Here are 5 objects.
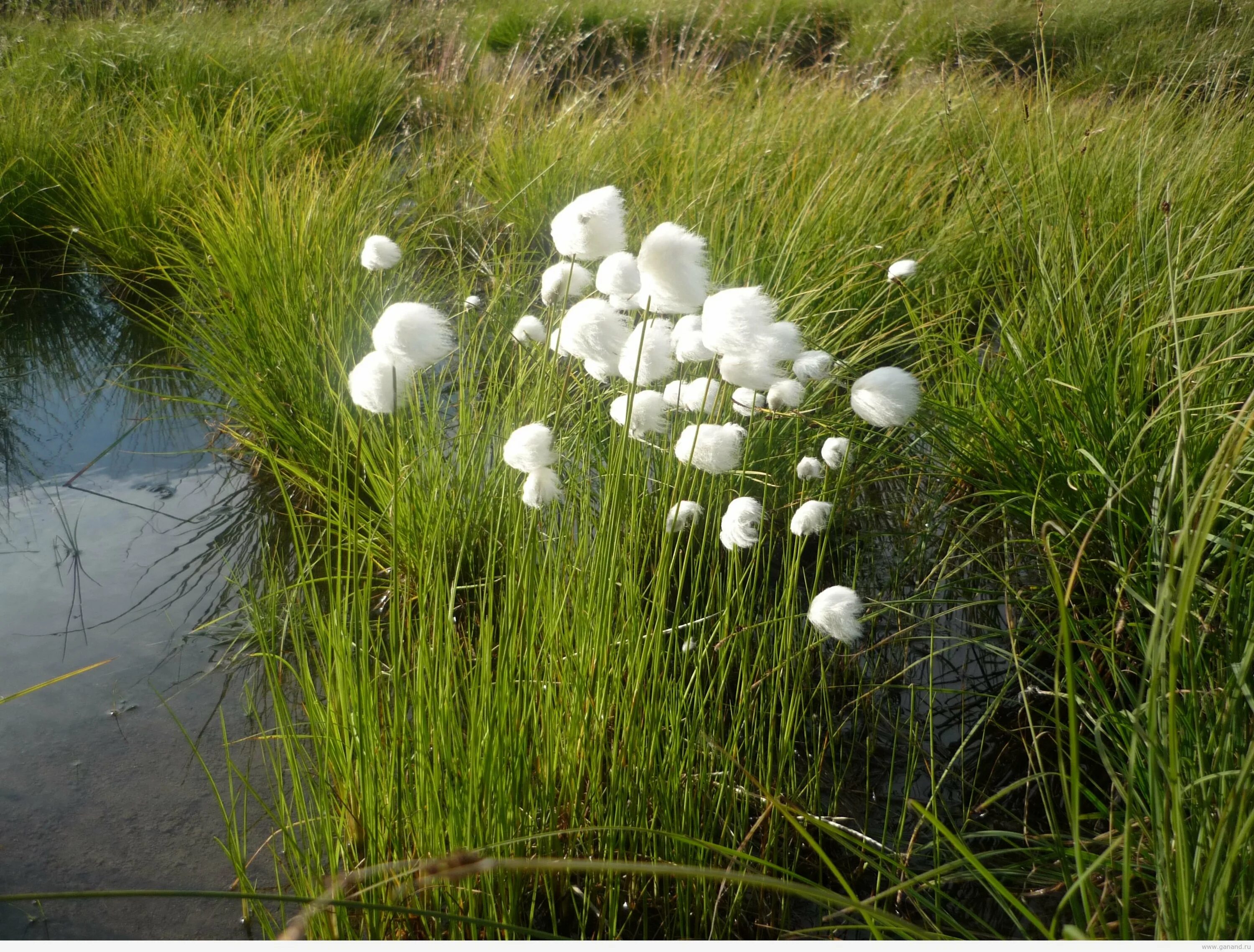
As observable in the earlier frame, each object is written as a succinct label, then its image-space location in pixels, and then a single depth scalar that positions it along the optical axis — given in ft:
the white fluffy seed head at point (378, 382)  2.38
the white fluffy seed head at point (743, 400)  2.68
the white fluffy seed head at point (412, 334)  2.30
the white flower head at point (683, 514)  2.51
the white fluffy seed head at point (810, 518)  2.57
